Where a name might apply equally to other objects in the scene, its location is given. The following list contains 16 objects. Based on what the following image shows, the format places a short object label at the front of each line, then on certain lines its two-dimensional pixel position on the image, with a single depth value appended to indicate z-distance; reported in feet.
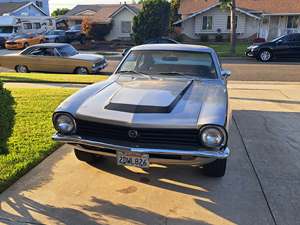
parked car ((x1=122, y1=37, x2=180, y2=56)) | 52.63
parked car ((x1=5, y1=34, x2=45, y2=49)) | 72.73
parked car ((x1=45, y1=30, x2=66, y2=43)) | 79.72
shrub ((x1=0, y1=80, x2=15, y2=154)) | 8.68
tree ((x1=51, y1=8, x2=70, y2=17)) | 180.74
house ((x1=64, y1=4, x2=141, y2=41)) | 96.77
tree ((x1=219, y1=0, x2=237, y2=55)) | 55.34
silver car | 8.91
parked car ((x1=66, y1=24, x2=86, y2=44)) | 84.28
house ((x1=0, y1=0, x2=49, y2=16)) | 106.11
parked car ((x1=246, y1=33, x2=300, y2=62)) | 45.77
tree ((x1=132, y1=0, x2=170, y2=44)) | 68.73
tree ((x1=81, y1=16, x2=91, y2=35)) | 89.00
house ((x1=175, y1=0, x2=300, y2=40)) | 78.90
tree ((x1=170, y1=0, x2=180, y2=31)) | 95.80
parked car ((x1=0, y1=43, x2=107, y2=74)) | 34.87
